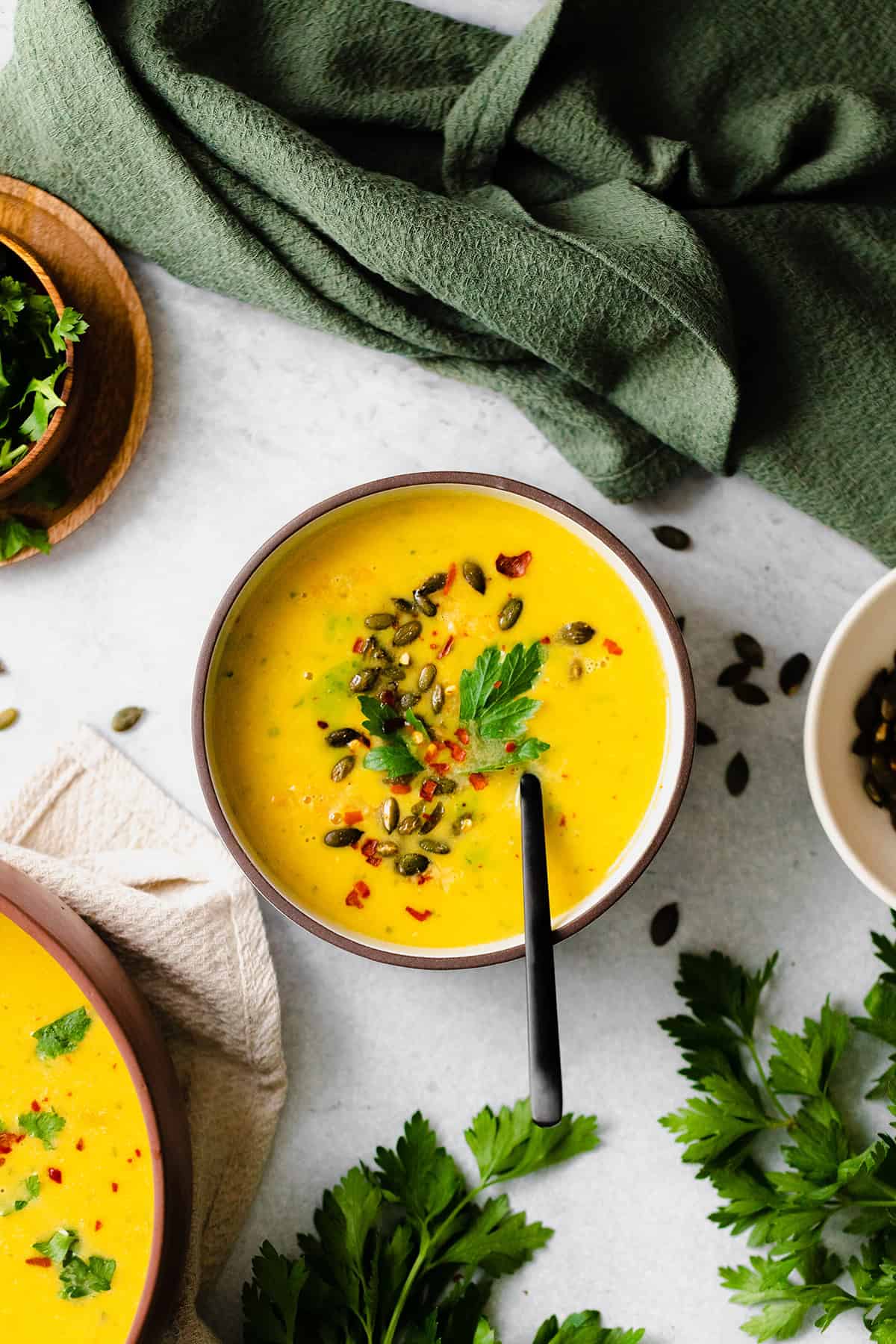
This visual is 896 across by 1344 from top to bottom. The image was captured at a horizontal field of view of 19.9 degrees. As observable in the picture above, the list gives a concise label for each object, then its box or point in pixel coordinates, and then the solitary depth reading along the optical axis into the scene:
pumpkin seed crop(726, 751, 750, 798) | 0.86
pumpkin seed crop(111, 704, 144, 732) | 0.86
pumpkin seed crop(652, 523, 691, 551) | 0.86
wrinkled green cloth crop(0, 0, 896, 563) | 0.82
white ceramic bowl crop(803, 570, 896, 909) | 0.81
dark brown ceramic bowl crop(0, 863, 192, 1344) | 0.79
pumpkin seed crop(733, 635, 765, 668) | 0.86
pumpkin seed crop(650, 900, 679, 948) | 0.86
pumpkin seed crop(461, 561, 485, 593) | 0.82
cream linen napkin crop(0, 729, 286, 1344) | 0.84
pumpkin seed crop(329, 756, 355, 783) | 0.81
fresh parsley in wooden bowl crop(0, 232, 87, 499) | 0.82
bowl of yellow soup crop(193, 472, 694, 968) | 0.81
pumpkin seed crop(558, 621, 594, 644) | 0.81
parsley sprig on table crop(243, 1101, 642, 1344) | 0.84
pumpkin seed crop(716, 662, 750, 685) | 0.86
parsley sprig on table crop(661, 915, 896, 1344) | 0.84
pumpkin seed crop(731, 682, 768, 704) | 0.86
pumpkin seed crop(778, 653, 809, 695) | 0.86
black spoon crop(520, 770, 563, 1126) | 0.77
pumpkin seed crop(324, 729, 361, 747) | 0.81
